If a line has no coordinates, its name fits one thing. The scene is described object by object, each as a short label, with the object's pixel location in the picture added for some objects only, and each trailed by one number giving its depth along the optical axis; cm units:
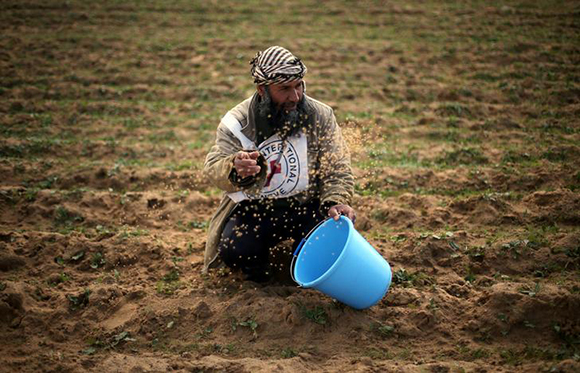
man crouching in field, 303
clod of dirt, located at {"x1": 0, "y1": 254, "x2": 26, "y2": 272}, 354
